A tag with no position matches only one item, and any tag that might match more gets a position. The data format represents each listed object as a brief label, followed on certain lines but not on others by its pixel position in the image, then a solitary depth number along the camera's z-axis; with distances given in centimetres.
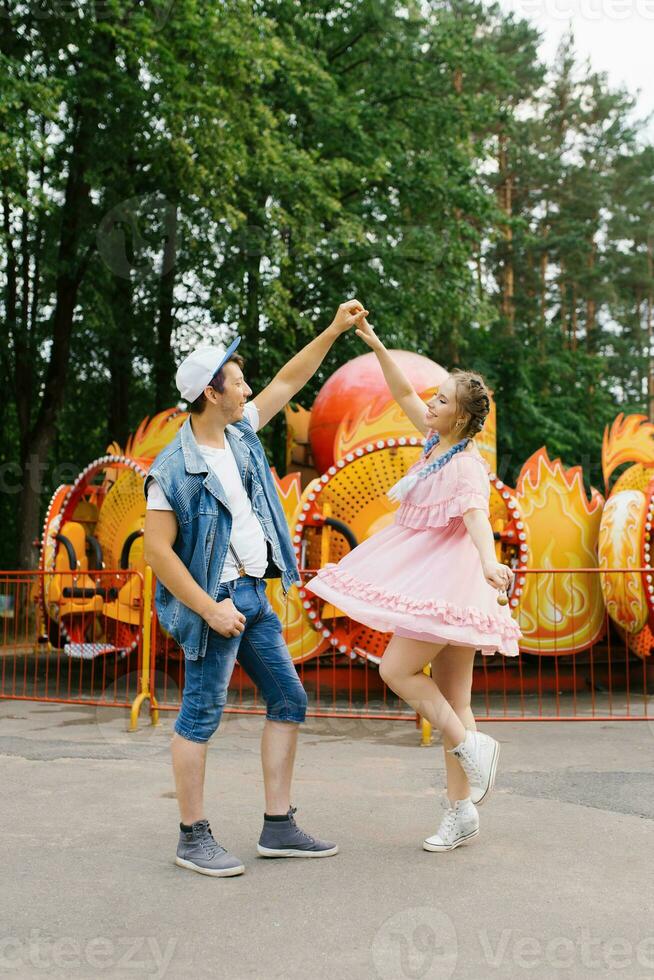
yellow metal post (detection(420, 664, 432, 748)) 656
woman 391
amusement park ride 870
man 373
